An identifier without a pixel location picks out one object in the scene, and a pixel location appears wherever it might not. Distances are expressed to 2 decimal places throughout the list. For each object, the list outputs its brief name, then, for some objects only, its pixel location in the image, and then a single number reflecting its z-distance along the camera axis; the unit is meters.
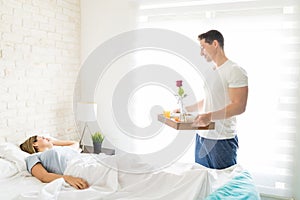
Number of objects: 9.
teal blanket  1.45
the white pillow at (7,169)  1.96
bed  1.49
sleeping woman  1.74
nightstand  2.86
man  1.86
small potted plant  2.87
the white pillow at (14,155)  2.07
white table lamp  2.83
